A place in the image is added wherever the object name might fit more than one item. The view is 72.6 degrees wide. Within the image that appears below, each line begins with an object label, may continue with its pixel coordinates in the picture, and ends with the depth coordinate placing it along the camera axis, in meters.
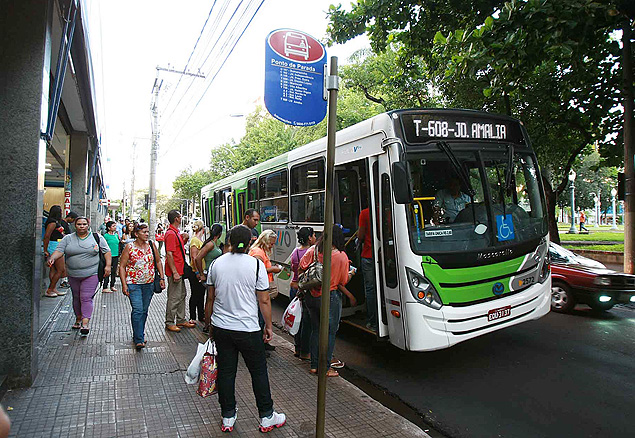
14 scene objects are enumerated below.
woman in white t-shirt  3.60
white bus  4.89
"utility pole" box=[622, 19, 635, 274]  9.47
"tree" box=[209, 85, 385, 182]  23.45
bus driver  5.19
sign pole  3.07
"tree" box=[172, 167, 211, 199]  51.25
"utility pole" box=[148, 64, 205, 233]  19.36
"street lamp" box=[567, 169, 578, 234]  36.87
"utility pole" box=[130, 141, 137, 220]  38.15
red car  7.56
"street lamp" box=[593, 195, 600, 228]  45.55
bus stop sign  3.97
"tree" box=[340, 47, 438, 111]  16.48
